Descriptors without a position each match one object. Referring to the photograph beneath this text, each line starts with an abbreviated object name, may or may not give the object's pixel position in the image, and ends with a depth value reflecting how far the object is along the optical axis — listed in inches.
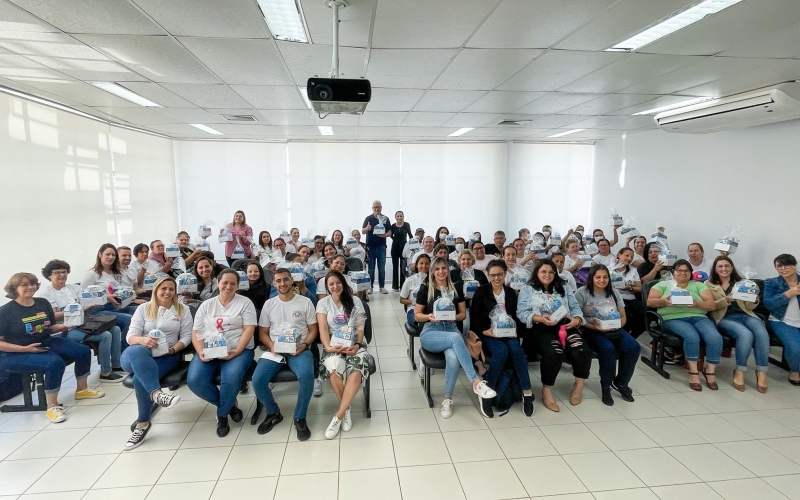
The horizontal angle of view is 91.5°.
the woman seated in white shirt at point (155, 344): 108.8
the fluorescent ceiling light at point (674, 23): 86.6
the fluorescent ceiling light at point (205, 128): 239.9
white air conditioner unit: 148.5
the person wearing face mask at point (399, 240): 275.4
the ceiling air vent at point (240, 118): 211.8
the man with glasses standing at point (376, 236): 270.4
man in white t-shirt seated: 113.3
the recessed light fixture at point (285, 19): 86.0
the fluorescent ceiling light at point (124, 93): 151.9
